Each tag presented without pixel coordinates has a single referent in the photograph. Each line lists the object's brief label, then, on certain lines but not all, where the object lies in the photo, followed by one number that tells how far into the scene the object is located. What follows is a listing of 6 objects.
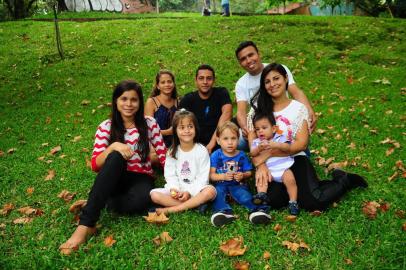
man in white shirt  4.63
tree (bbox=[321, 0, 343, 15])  22.87
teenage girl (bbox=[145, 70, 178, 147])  5.20
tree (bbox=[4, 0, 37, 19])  22.34
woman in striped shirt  3.60
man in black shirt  5.12
